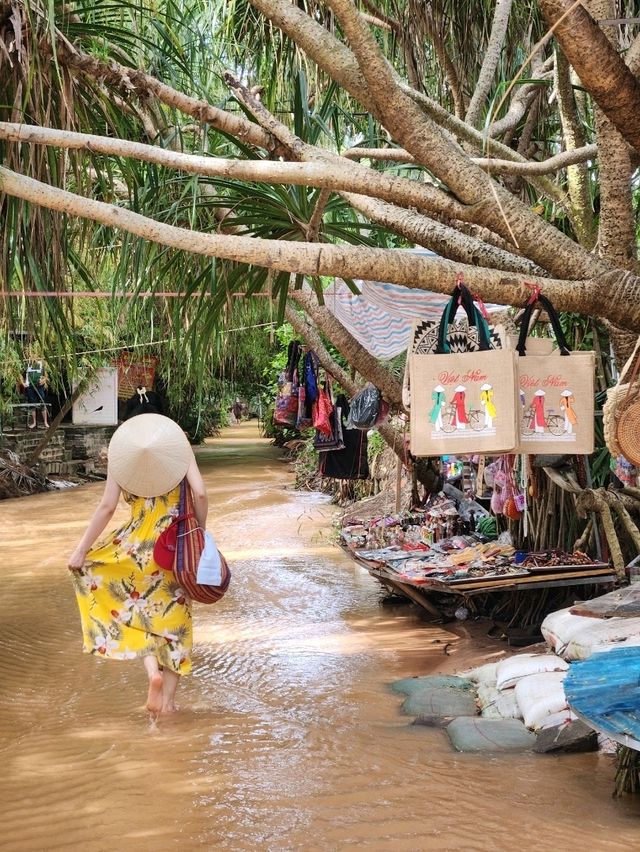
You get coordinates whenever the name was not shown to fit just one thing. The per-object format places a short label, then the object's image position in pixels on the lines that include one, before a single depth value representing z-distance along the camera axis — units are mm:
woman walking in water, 4309
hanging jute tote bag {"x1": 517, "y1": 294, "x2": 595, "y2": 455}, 3369
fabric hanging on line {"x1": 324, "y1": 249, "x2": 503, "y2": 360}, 6266
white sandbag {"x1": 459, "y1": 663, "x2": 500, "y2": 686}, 4770
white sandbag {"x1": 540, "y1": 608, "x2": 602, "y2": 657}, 4387
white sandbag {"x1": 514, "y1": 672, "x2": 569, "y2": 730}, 3996
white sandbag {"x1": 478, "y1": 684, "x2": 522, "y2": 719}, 4258
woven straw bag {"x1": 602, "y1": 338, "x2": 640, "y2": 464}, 2939
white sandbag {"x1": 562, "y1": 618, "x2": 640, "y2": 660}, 3922
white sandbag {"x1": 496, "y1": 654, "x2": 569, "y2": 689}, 4367
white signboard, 17328
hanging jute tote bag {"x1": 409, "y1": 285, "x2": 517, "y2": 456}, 3215
